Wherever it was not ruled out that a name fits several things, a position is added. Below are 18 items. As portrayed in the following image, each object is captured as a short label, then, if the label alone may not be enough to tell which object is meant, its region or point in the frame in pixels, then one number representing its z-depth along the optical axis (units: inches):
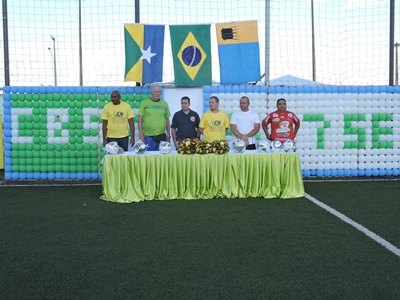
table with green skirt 291.0
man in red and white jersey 335.6
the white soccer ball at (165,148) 290.2
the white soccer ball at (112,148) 289.1
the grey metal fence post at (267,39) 411.5
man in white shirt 333.4
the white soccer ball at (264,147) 296.7
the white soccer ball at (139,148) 289.6
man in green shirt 343.0
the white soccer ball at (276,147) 299.6
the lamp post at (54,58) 394.0
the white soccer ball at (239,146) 296.8
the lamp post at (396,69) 428.8
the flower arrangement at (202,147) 289.7
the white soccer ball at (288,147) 298.0
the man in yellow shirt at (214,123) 325.4
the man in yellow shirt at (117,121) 338.0
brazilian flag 392.8
